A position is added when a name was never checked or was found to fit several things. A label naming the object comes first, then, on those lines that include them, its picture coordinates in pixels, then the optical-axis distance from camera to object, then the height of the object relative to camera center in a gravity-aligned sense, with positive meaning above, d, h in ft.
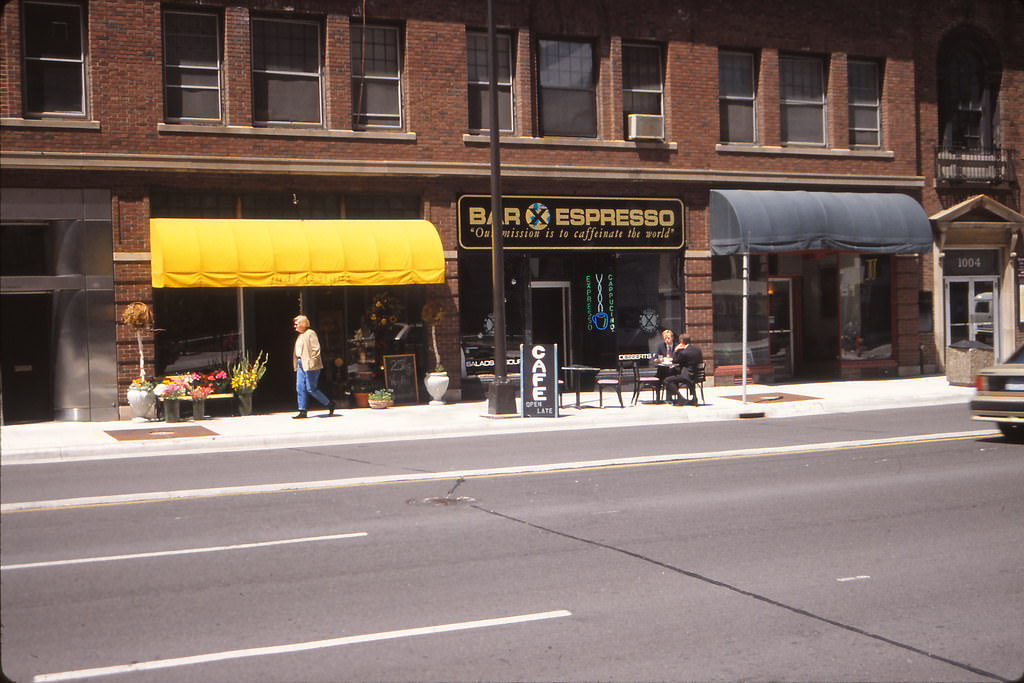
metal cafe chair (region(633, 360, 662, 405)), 70.95 -3.33
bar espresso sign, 74.79 +7.91
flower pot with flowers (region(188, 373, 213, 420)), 63.67 -3.35
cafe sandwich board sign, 62.69 -2.87
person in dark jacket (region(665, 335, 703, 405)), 69.00 -2.29
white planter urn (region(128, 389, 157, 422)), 63.26 -3.91
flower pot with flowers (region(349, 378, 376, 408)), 71.61 -3.65
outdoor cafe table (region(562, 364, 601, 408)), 69.11 -2.89
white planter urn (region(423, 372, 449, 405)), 71.56 -3.29
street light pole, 63.72 +3.76
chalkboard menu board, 72.18 -2.90
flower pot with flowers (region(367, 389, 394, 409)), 70.08 -4.16
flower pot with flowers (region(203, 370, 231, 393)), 66.85 -2.78
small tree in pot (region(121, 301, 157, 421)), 63.26 -3.06
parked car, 46.68 -2.83
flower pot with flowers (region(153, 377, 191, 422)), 62.69 -3.34
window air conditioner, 78.54 +15.02
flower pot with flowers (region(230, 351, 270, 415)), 66.74 -2.67
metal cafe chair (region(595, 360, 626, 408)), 68.80 -3.18
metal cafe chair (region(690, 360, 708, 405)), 69.82 -2.76
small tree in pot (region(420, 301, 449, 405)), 71.61 -2.57
